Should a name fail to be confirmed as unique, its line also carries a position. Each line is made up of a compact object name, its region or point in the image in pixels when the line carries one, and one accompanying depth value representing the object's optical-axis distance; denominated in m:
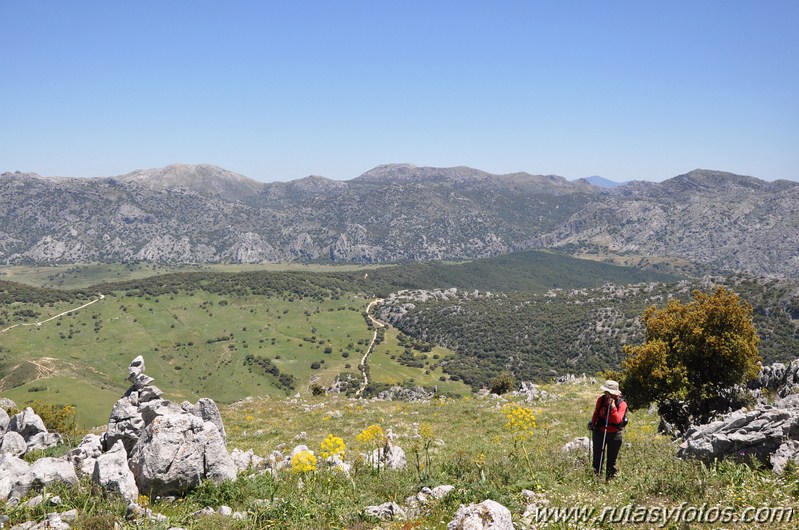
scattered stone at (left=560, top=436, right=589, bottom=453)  15.99
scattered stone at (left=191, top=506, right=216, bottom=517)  10.80
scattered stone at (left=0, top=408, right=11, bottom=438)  22.27
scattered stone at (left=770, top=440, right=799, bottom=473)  10.59
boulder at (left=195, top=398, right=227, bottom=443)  20.07
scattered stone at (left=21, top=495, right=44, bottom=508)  10.72
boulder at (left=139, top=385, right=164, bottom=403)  19.56
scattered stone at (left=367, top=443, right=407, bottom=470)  15.05
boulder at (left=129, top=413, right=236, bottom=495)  12.12
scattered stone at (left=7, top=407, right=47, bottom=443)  21.47
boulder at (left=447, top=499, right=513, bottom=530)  8.35
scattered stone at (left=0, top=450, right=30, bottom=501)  11.20
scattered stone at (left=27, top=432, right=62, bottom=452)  19.82
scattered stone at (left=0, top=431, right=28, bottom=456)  17.97
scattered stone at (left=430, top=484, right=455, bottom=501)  10.81
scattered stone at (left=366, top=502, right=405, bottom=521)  9.96
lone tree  21.33
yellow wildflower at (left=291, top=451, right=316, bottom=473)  11.94
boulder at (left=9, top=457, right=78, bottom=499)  11.34
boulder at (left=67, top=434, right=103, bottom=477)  12.85
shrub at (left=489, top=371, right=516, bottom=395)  47.34
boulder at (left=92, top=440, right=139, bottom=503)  11.33
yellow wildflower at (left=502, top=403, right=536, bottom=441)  14.61
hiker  12.52
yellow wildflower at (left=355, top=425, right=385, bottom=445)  13.82
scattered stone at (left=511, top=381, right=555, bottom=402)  35.44
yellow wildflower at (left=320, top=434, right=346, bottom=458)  13.20
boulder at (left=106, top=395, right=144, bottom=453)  15.88
